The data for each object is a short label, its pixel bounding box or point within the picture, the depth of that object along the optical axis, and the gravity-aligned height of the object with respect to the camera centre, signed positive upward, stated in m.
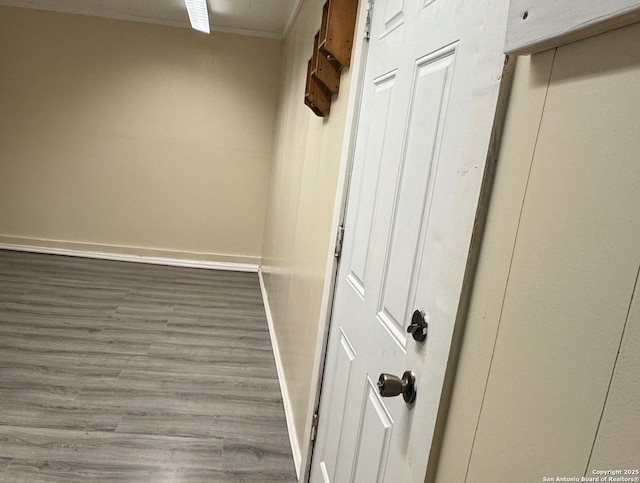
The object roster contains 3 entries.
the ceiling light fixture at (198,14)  3.68 +1.26
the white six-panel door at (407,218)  0.74 -0.07
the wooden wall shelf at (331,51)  1.69 +0.49
